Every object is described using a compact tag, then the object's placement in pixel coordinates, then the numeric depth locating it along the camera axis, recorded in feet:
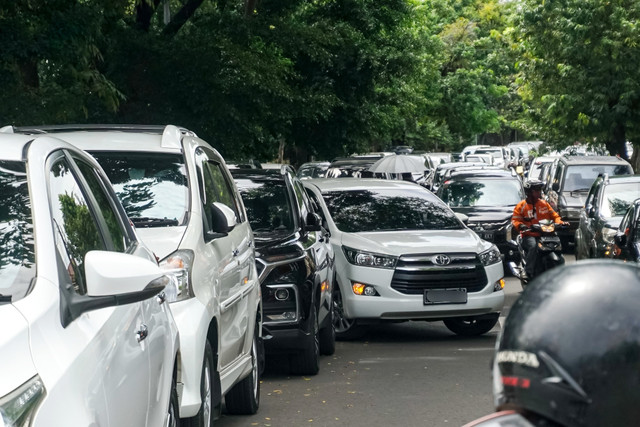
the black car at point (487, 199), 68.03
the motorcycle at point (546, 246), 54.29
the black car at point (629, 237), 45.88
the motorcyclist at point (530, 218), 54.49
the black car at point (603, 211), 57.82
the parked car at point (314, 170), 104.06
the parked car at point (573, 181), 80.84
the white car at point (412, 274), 42.50
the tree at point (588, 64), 109.09
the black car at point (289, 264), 34.30
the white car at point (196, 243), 22.26
